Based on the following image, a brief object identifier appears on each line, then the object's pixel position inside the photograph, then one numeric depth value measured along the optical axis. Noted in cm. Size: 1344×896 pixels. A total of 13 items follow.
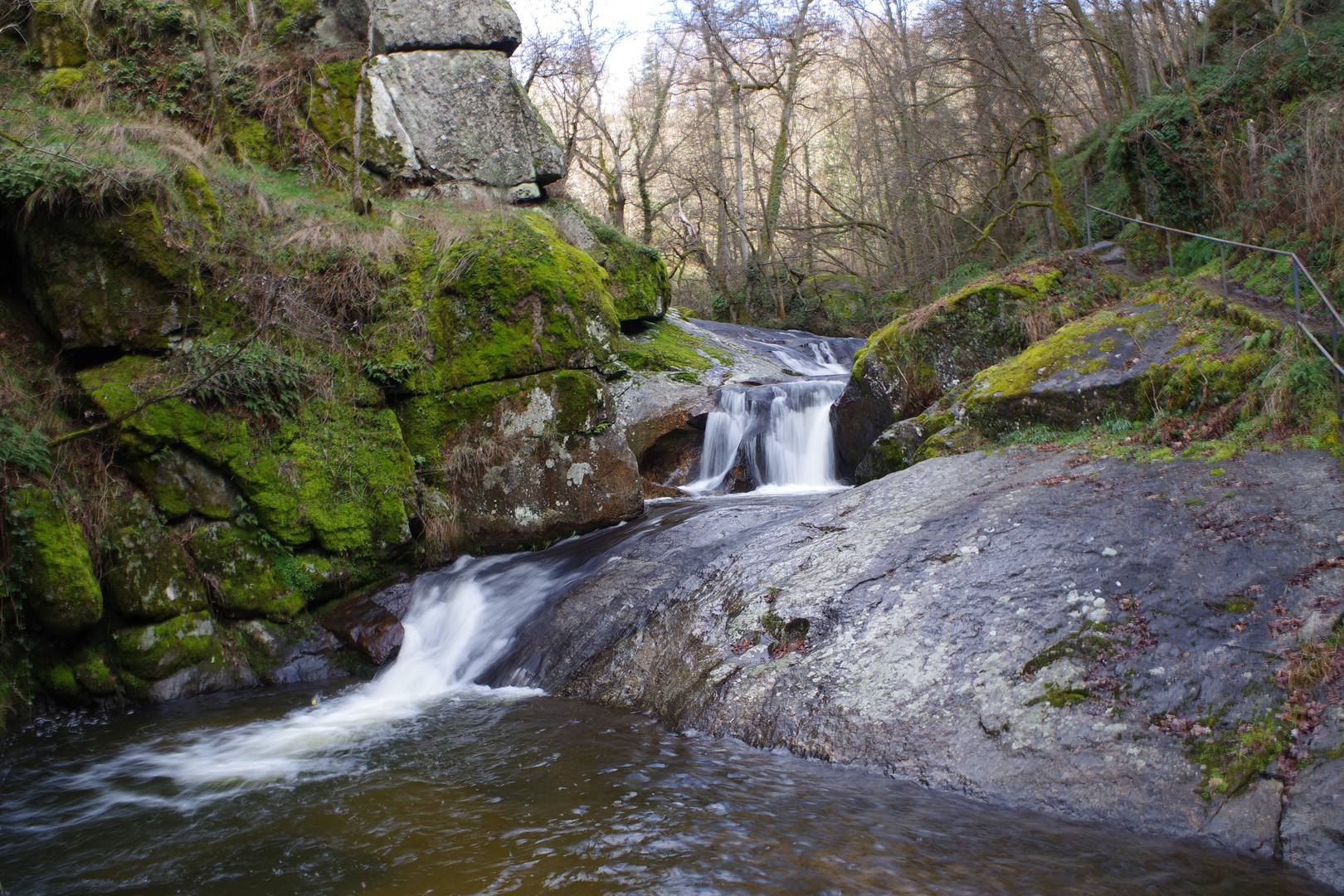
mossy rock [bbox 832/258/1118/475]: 939
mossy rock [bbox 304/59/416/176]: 1254
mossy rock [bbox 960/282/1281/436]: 675
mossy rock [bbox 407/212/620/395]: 886
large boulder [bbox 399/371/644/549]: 866
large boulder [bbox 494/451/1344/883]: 360
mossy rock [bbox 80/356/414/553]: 725
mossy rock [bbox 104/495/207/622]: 673
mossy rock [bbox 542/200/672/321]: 1410
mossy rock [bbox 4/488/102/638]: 619
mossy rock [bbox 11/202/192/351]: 751
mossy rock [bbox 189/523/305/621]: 723
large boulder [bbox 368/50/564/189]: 1308
